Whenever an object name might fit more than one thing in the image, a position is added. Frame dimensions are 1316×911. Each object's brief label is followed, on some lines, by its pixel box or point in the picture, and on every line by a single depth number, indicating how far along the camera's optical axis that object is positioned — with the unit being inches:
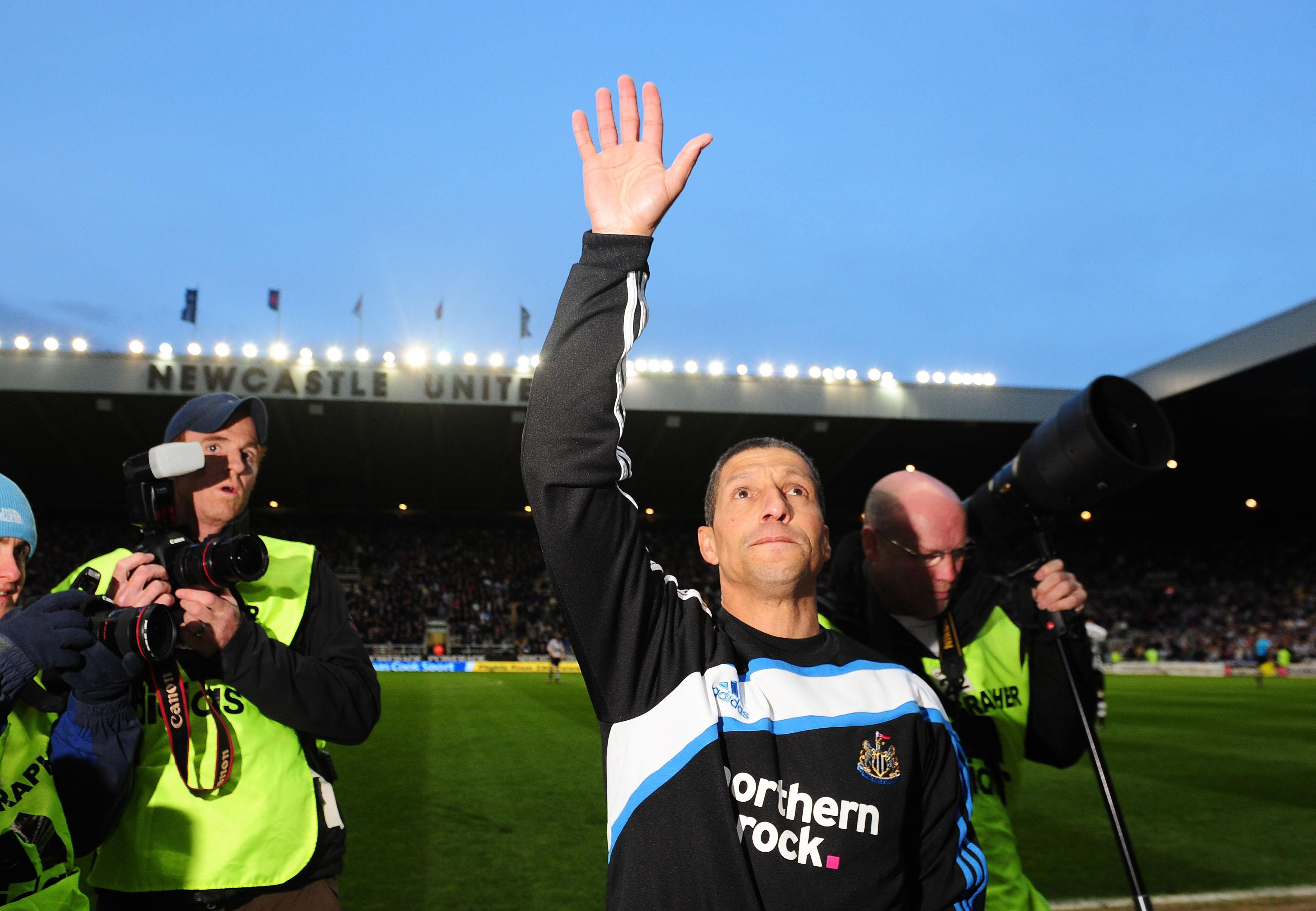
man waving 63.8
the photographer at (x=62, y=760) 72.8
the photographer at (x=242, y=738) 83.0
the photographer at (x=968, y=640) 108.4
